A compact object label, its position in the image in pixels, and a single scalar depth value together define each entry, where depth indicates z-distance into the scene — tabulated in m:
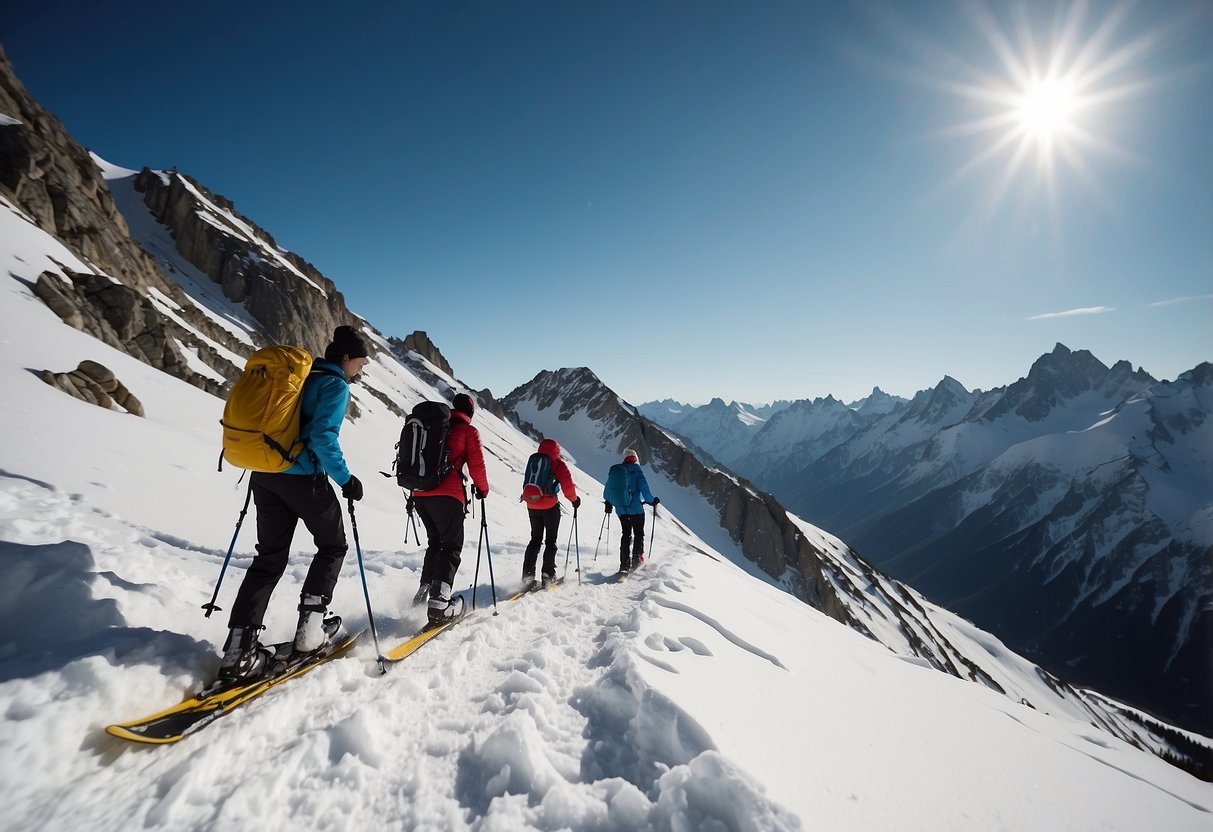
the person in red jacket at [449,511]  6.58
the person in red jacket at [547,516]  9.45
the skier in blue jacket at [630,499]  12.86
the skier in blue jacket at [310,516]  4.32
